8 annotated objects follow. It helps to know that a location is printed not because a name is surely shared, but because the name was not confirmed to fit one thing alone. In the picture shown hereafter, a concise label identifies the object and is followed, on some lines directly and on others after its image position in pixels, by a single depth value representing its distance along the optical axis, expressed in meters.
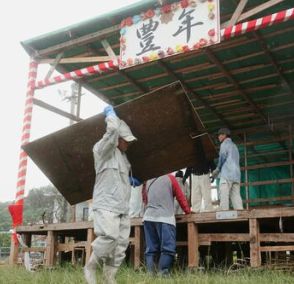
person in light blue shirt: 7.20
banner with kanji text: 7.00
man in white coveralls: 4.28
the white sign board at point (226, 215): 5.72
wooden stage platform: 5.49
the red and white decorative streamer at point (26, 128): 8.34
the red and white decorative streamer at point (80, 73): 8.11
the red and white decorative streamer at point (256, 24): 6.37
